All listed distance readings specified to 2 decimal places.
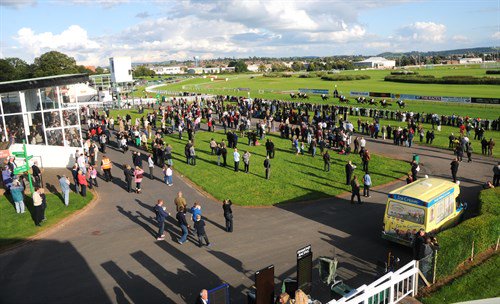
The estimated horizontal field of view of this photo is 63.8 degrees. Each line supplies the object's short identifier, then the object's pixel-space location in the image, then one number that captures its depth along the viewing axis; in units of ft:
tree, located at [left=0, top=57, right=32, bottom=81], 279.69
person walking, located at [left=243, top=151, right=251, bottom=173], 73.64
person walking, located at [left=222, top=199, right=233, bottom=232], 47.20
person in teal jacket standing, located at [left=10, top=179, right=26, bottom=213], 52.90
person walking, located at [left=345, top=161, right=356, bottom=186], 67.07
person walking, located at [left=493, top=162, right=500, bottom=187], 63.62
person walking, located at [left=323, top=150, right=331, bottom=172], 76.00
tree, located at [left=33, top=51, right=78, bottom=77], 272.72
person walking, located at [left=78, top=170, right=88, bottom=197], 60.29
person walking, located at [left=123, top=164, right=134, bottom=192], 63.36
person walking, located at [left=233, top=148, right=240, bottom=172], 74.23
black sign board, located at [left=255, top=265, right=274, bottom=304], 29.55
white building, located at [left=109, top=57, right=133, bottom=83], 179.11
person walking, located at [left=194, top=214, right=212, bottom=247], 43.98
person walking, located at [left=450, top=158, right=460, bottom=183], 67.62
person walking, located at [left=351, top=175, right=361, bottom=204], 57.62
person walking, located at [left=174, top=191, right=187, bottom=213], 48.19
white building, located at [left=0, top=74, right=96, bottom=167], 73.46
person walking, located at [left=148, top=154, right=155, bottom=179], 70.54
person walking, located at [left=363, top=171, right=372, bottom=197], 61.41
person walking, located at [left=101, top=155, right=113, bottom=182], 69.05
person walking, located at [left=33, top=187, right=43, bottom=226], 50.15
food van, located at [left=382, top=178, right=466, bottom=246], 42.19
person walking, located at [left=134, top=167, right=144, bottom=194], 63.21
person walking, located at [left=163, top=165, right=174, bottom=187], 67.56
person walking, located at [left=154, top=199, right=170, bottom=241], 46.44
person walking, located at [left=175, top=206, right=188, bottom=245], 45.16
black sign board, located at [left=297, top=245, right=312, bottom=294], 32.60
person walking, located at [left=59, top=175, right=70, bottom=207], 56.90
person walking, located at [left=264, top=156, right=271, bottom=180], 70.49
